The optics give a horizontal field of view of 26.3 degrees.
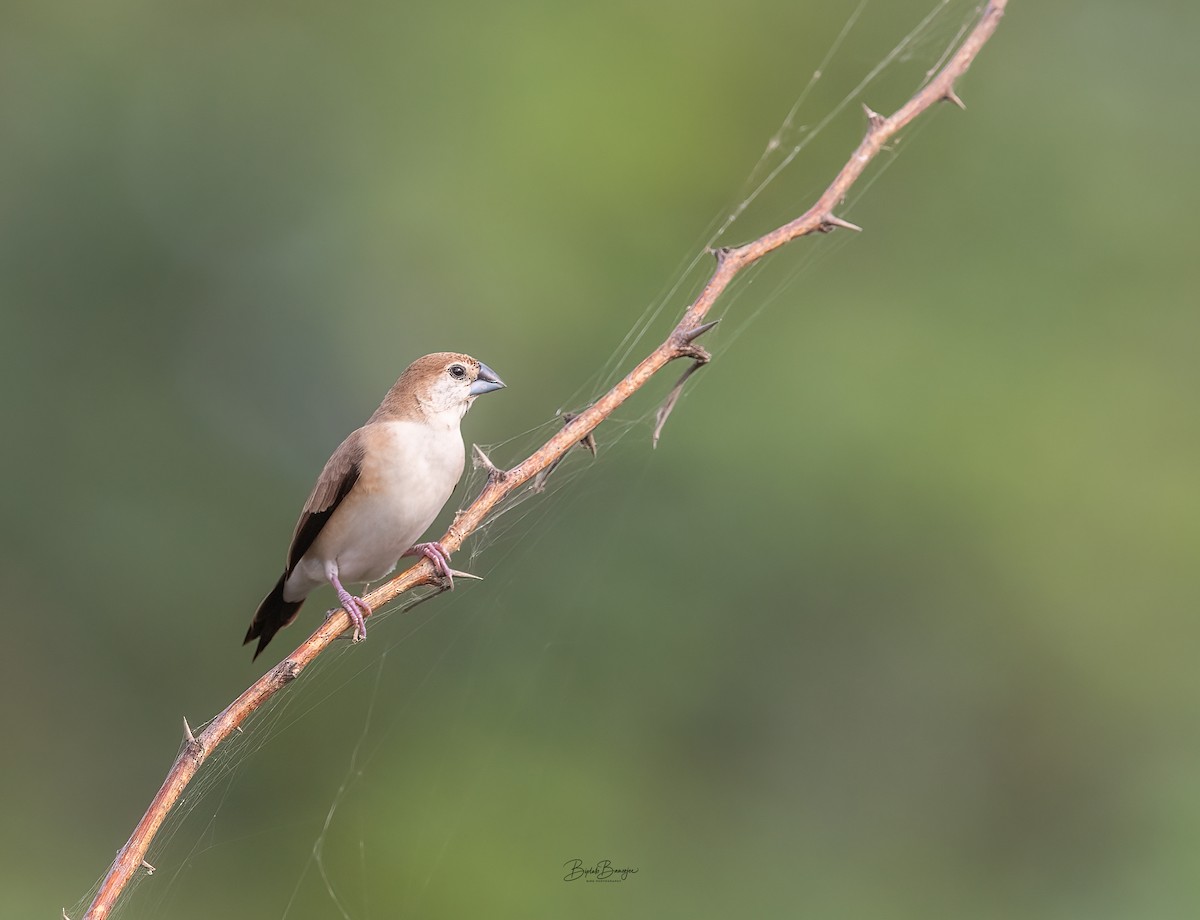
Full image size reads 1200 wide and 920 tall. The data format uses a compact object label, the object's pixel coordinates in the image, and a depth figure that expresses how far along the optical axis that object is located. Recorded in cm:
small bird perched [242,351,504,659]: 794
